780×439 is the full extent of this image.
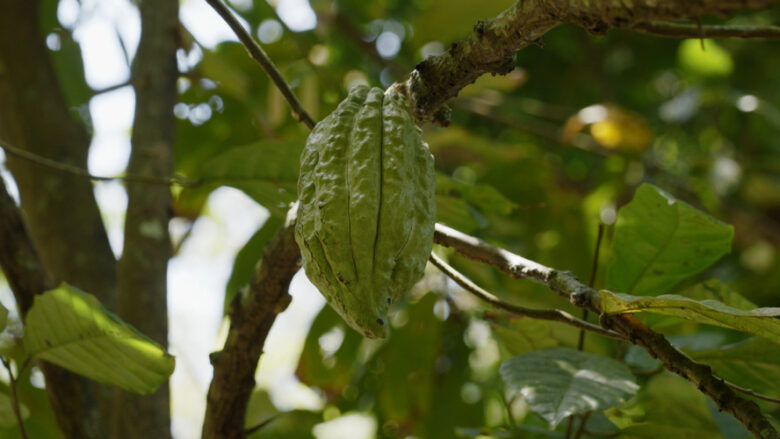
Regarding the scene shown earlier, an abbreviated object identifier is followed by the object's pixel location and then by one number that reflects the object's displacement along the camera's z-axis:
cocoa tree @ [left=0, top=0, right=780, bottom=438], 1.34
